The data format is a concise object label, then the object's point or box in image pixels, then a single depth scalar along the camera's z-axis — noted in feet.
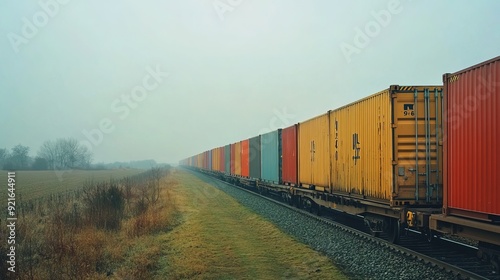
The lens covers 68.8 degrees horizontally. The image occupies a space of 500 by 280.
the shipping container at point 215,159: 159.53
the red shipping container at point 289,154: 60.75
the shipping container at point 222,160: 138.00
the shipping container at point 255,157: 85.45
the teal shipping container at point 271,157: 70.08
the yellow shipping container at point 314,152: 46.16
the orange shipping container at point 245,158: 95.20
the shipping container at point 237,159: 107.96
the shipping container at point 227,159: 126.07
